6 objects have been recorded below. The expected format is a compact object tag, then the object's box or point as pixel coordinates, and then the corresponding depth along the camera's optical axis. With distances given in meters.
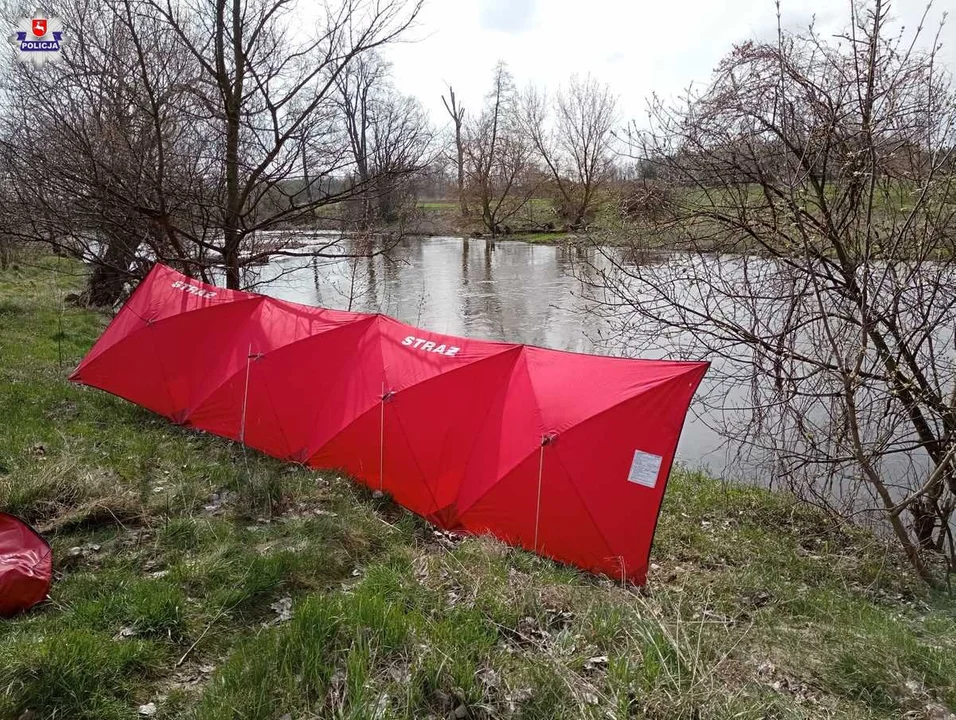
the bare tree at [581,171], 22.83
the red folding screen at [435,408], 4.31
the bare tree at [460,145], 38.09
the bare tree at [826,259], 4.59
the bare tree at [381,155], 9.20
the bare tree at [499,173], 37.38
